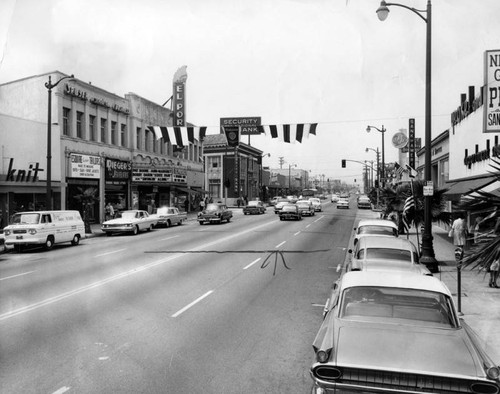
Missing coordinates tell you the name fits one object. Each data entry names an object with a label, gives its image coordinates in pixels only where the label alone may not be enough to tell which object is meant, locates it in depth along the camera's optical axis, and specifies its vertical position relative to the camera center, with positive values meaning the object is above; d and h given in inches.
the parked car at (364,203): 2469.2 -53.4
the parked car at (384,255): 385.1 -58.8
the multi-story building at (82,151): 1057.5 +126.3
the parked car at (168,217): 1292.0 -70.8
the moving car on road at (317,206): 2217.9 -63.5
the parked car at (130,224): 1074.7 -75.2
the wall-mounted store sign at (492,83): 426.9 +107.2
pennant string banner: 971.3 +138.7
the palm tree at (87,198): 1096.6 -13.4
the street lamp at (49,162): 940.6 +66.5
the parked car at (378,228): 629.0 -49.9
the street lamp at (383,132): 1970.2 +279.2
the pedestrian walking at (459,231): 620.8 -52.8
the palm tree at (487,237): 266.2 -26.0
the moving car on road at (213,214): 1408.7 -68.9
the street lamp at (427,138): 574.6 +74.0
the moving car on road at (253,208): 1984.5 -67.3
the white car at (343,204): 2496.3 -59.6
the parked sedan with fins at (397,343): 165.5 -63.1
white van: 794.2 -67.9
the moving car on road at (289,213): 1544.0 -68.3
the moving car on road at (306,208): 1788.1 -59.4
